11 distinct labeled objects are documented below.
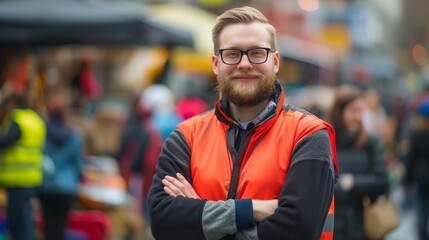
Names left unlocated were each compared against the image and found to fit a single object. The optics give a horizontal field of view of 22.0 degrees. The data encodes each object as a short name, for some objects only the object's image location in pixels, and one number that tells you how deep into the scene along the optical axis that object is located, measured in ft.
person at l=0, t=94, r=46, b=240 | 36.94
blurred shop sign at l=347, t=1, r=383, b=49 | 184.03
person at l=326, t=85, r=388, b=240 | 30.22
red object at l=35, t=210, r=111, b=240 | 42.65
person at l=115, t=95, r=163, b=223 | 45.14
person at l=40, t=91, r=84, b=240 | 38.96
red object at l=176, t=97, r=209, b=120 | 44.10
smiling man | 15.26
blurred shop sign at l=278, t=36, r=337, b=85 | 103.20
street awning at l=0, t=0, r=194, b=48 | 41.98
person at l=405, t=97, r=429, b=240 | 44.04
